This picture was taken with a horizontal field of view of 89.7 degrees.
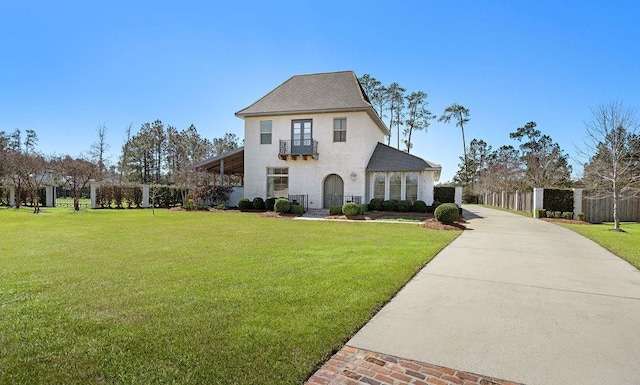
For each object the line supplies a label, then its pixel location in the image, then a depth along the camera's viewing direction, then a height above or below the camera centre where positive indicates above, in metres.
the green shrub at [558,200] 18.75 -0.20
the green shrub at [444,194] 34.03 +0.09
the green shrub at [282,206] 18.61 -0.78
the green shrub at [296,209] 18.88 -0.97
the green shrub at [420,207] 18.56 -0.72
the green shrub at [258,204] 21.00 -0.78
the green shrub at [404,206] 18.91 -0.70
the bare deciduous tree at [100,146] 35.72 +5.09
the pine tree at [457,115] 49.91 +12.51
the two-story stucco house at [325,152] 20.20 +2.70
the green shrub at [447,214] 13.54 -0.80
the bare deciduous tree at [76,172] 22.44 +1.28
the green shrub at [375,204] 19.59 -0.63
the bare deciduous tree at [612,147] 14.83 +2.51
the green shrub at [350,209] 16.75 -0.82
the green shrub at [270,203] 20.83 -0.69
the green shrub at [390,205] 19.11 -0.66
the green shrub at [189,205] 21.61 -0.98
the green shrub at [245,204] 21.00 -0.80
